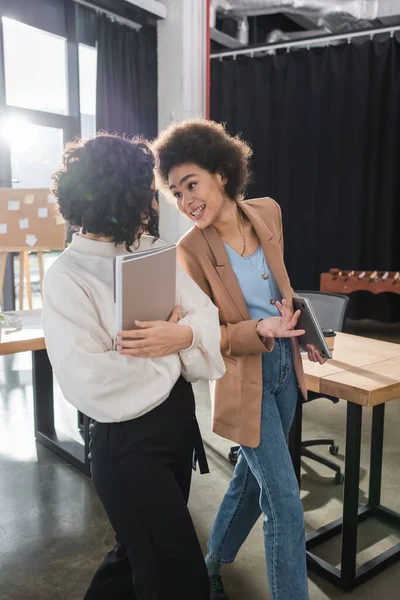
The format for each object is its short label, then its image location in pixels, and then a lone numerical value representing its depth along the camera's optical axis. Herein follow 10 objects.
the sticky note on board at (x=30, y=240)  4.89
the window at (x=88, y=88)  5.89
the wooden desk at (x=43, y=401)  2.60
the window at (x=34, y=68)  5.21
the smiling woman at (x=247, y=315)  1.46
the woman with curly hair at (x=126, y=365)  1.09
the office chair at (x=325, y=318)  2.70
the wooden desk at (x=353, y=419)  1.71
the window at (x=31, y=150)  5.26
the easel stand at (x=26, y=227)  4.75
